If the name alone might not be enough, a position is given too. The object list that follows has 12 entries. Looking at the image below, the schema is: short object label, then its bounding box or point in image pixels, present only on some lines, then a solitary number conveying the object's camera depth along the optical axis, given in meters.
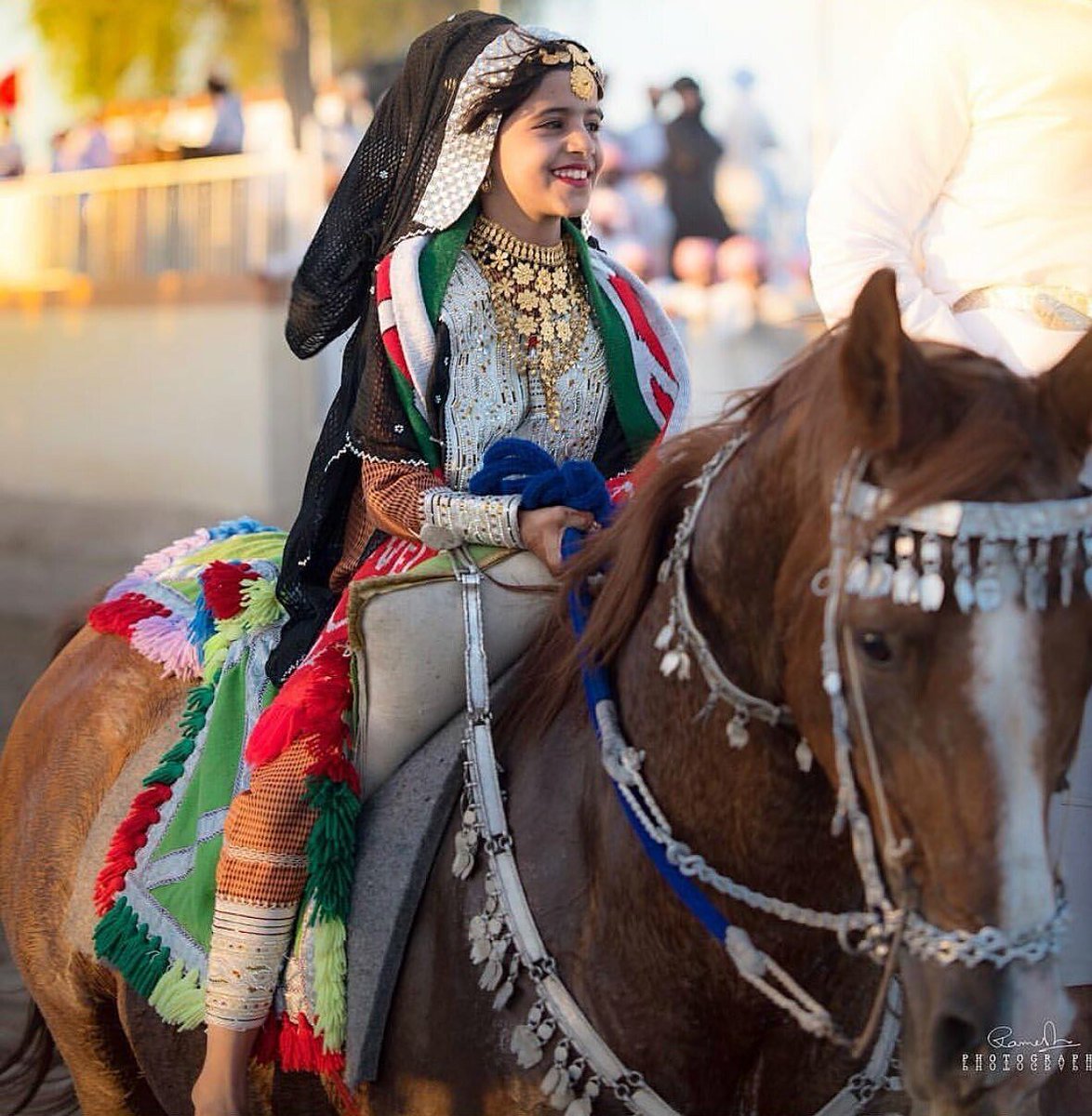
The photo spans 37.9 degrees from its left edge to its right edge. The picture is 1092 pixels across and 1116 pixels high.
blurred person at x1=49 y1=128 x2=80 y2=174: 18.38
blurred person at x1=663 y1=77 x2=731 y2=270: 13.69
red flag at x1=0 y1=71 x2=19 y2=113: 21.66
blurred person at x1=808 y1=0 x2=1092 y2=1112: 2.84
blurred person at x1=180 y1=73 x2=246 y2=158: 16.12
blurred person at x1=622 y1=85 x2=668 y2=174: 14.15
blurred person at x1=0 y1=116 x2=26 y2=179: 20.73
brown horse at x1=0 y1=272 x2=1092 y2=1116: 1.72
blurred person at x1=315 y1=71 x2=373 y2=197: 13.84
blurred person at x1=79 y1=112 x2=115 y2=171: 17.73
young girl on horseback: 2.63
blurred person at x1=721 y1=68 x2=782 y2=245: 13.81
